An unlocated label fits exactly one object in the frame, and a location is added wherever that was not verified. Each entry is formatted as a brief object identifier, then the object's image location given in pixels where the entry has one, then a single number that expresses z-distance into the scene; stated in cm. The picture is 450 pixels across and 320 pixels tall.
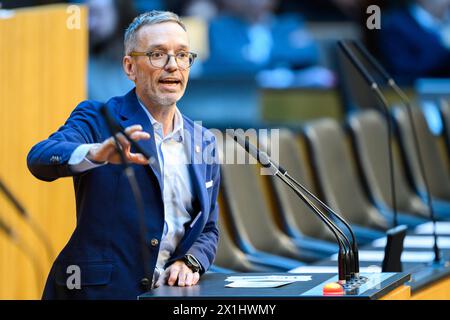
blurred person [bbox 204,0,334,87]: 1811
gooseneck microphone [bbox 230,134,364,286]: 586
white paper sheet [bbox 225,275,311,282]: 608
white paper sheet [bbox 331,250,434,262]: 870
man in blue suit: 590
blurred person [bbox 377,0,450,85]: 1903
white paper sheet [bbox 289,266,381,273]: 841
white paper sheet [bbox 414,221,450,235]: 1059
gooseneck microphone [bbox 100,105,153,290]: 478
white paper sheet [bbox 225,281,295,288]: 585
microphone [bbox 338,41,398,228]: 763
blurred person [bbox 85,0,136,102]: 1050
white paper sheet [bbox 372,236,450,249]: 959
